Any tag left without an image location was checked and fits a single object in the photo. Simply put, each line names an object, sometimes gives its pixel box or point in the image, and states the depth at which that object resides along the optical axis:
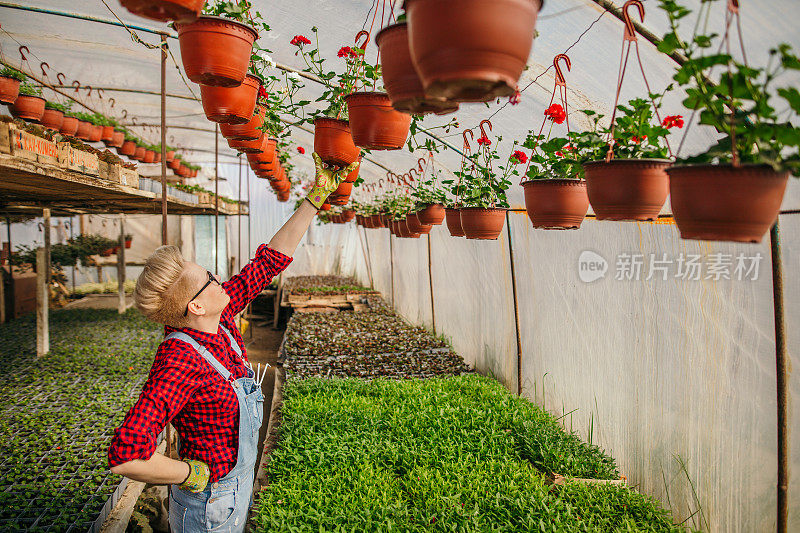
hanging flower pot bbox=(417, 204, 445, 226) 4.20
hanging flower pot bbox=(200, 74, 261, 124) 2.15
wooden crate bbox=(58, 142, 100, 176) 3.53
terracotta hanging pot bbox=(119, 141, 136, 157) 7.52
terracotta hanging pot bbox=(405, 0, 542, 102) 0.93
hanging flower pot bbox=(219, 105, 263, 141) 2.81
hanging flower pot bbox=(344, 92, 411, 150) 1.82
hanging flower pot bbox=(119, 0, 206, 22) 1.05
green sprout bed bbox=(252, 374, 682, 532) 2.43
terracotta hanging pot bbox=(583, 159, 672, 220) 1.67
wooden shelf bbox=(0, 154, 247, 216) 3.10
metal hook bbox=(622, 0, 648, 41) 1.50
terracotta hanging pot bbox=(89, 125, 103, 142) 5.98
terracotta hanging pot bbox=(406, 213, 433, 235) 4.68
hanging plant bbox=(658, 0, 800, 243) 1.18
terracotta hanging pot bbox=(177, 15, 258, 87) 1.73
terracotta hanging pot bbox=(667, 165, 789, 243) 1.22
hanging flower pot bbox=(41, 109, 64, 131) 4.86
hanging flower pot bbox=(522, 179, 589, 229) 2.22
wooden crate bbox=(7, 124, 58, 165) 2.85
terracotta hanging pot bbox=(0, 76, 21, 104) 3.88
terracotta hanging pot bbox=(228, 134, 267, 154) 3.13
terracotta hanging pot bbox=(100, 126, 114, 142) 6.38
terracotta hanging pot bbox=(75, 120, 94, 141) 5.70
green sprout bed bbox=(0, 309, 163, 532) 2.93
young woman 1.59
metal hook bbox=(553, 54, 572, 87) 1.76
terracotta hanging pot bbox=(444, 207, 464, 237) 3.31
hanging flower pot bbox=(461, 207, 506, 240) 3.11
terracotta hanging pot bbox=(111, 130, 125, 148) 6.95
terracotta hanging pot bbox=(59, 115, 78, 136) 5.17
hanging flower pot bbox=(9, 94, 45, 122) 4.34
